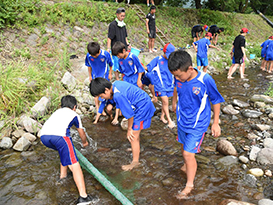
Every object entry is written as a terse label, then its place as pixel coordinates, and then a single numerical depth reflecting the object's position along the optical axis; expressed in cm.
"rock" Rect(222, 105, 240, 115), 502
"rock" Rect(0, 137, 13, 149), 387
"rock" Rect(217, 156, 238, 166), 323
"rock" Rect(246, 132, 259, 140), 387
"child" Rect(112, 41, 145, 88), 418
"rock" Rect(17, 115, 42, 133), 425
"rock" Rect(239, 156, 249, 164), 320
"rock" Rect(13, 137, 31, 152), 381
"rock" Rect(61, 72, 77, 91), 555
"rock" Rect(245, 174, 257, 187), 276
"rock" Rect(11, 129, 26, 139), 413
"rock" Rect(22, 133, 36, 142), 409
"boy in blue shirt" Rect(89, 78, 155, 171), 266
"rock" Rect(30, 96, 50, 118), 449
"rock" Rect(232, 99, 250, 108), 539
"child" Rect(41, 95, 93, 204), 261
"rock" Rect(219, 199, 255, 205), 225
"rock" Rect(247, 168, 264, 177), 289
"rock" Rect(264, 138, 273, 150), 343
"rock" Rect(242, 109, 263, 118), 474
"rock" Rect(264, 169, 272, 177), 286
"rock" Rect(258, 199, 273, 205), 228
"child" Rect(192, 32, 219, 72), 734
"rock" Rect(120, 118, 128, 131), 455
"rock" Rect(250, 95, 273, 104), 548
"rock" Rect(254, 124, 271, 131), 411
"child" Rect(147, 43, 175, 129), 431
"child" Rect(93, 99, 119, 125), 462
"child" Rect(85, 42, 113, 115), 454
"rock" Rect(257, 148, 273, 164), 310
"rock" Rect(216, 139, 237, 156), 344
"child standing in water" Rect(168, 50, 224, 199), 224
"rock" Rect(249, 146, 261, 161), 325
